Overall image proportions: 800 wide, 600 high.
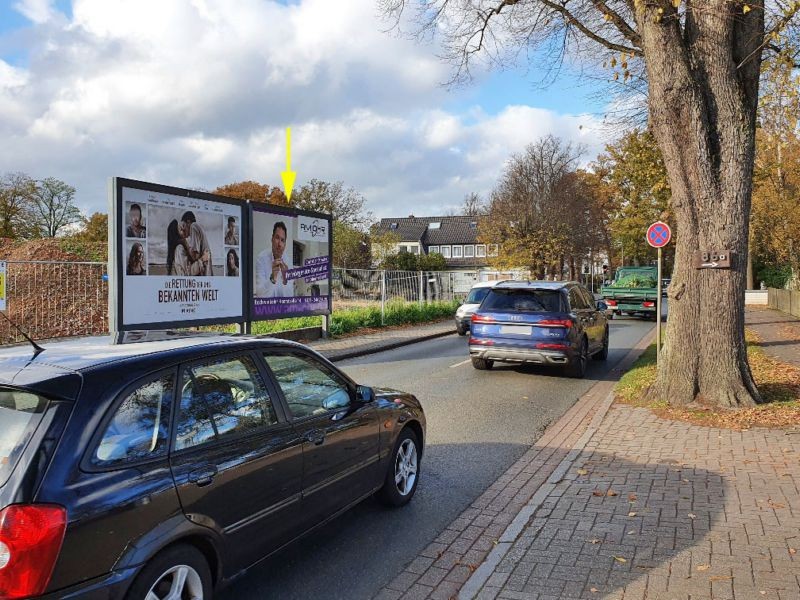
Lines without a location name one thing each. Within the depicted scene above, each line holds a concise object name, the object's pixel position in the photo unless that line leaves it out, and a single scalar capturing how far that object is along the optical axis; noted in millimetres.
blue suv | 11289
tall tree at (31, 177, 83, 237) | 51719
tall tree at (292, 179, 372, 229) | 58562
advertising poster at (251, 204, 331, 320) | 15094
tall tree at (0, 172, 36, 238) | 49156
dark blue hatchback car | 2463
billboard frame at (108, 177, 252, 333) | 11148
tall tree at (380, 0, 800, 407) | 8203
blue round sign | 14000
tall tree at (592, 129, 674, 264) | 17625
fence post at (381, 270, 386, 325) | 22953
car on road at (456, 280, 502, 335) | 21422
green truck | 28312
